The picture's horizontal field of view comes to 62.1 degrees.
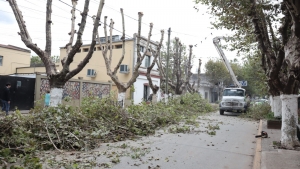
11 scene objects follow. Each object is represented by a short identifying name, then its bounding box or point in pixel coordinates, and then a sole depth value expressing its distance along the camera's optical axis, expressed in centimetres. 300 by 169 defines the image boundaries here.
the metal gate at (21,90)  1571
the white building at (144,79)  2689
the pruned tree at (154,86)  1998
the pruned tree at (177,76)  2298
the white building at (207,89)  4651
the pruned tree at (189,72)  2491
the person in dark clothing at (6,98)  1264
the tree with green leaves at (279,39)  671
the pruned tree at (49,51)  966
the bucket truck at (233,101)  1989
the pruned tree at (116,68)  1709
